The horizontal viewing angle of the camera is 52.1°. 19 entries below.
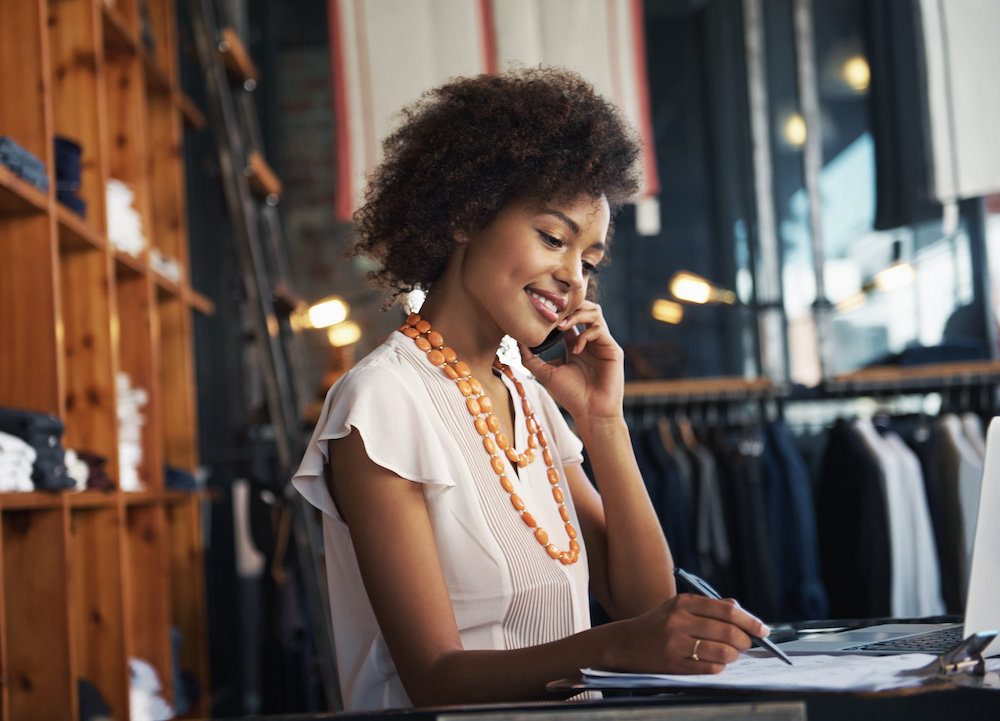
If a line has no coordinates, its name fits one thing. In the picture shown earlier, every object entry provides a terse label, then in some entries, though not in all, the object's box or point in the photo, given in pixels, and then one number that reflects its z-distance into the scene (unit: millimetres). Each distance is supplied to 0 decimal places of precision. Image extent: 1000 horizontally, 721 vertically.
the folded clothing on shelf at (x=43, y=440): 2066
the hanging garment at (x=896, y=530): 3178
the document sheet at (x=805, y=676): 795
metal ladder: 2887
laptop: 948
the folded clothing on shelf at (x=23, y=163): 2068
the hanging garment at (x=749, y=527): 3307
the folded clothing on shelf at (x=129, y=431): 2980
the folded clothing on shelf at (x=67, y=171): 2510
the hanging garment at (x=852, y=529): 3234
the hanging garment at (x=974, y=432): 3395
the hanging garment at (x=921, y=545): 3188
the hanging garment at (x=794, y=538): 3268
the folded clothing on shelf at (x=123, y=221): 2975
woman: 1181
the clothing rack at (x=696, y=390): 3643
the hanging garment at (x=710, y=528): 3332
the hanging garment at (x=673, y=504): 3260
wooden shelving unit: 2268
